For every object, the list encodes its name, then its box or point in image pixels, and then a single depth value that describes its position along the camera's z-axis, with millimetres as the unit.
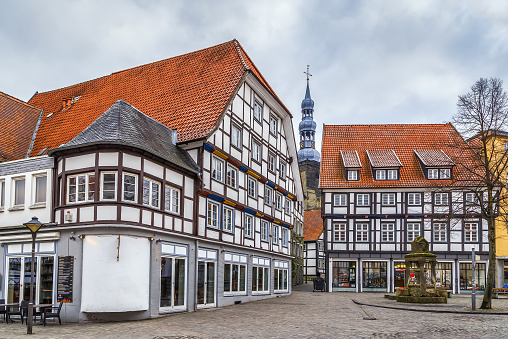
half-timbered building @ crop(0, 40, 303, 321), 18422
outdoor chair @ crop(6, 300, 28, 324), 17281
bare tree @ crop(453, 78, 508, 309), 25156
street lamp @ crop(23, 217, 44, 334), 15489
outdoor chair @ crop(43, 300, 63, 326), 16984
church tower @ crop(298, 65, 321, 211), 95750
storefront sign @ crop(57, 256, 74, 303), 18375
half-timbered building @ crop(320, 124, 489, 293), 42156
